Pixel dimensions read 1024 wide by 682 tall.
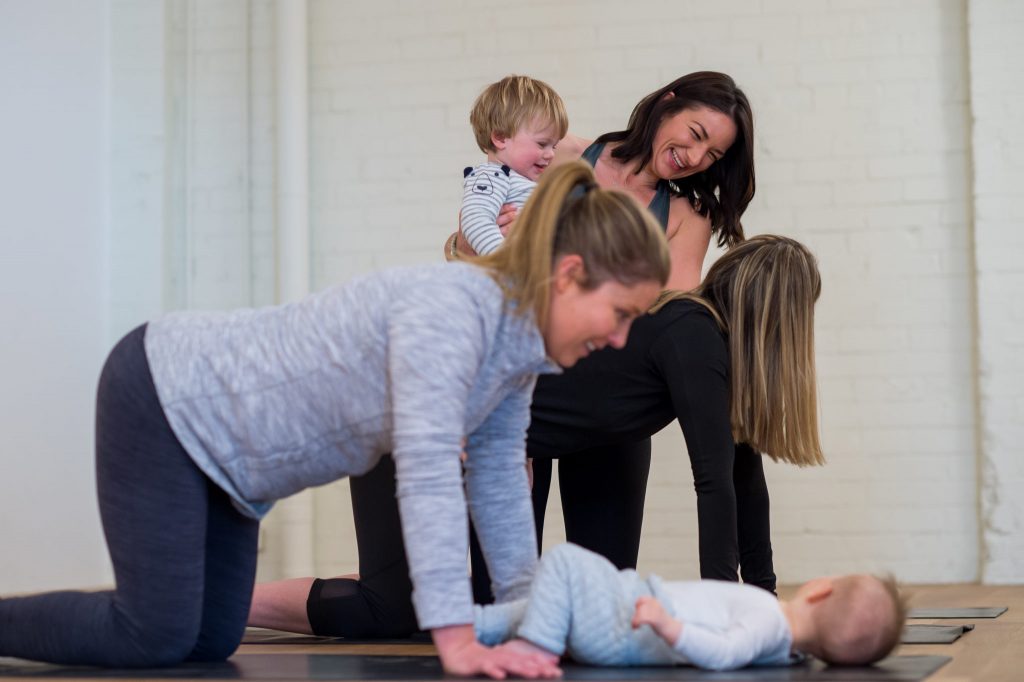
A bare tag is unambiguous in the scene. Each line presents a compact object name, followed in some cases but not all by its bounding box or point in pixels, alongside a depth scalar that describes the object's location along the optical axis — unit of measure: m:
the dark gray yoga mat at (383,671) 3.71
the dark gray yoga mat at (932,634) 5.18
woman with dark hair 6.22
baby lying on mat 3.82
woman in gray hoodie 3.66
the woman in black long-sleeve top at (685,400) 5.32
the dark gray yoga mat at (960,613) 6.51
